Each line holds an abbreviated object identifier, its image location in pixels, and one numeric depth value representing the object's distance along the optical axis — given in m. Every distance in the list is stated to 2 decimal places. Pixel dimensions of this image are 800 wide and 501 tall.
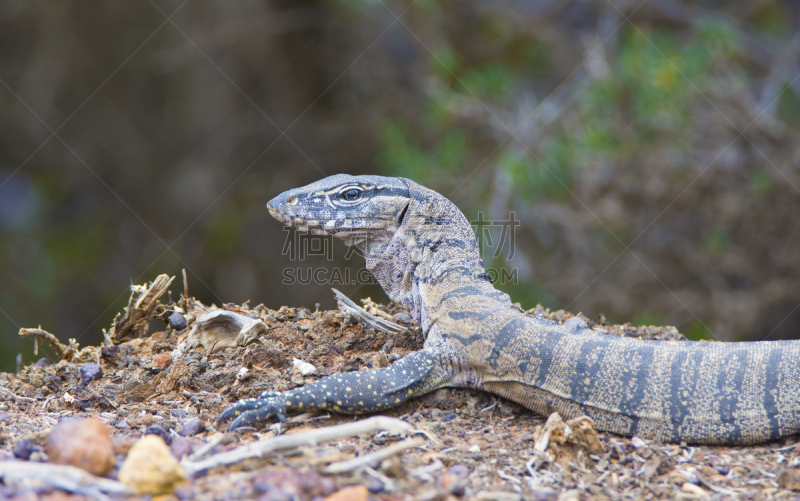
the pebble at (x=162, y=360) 4.90
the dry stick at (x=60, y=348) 5.27
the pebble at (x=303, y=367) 4.73
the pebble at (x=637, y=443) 4.11
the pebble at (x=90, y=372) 4.84
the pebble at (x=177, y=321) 5.57
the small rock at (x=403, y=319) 5.65
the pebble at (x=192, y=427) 3.86
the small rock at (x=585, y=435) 3.82
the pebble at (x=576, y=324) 5.41
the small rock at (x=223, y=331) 5.04
